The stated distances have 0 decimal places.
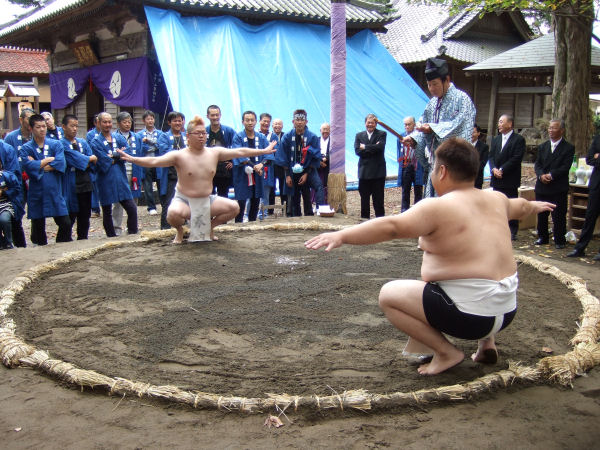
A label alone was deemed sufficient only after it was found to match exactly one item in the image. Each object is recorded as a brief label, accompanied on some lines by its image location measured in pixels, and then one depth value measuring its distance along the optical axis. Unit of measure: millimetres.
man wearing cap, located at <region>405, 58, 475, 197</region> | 3868
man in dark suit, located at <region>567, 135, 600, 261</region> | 4395
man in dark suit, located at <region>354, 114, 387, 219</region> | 5852
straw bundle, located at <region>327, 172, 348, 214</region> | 6254
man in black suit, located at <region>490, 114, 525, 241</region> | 5102
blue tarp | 8023
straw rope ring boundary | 1889
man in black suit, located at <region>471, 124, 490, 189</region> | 5462
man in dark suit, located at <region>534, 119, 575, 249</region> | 4797
